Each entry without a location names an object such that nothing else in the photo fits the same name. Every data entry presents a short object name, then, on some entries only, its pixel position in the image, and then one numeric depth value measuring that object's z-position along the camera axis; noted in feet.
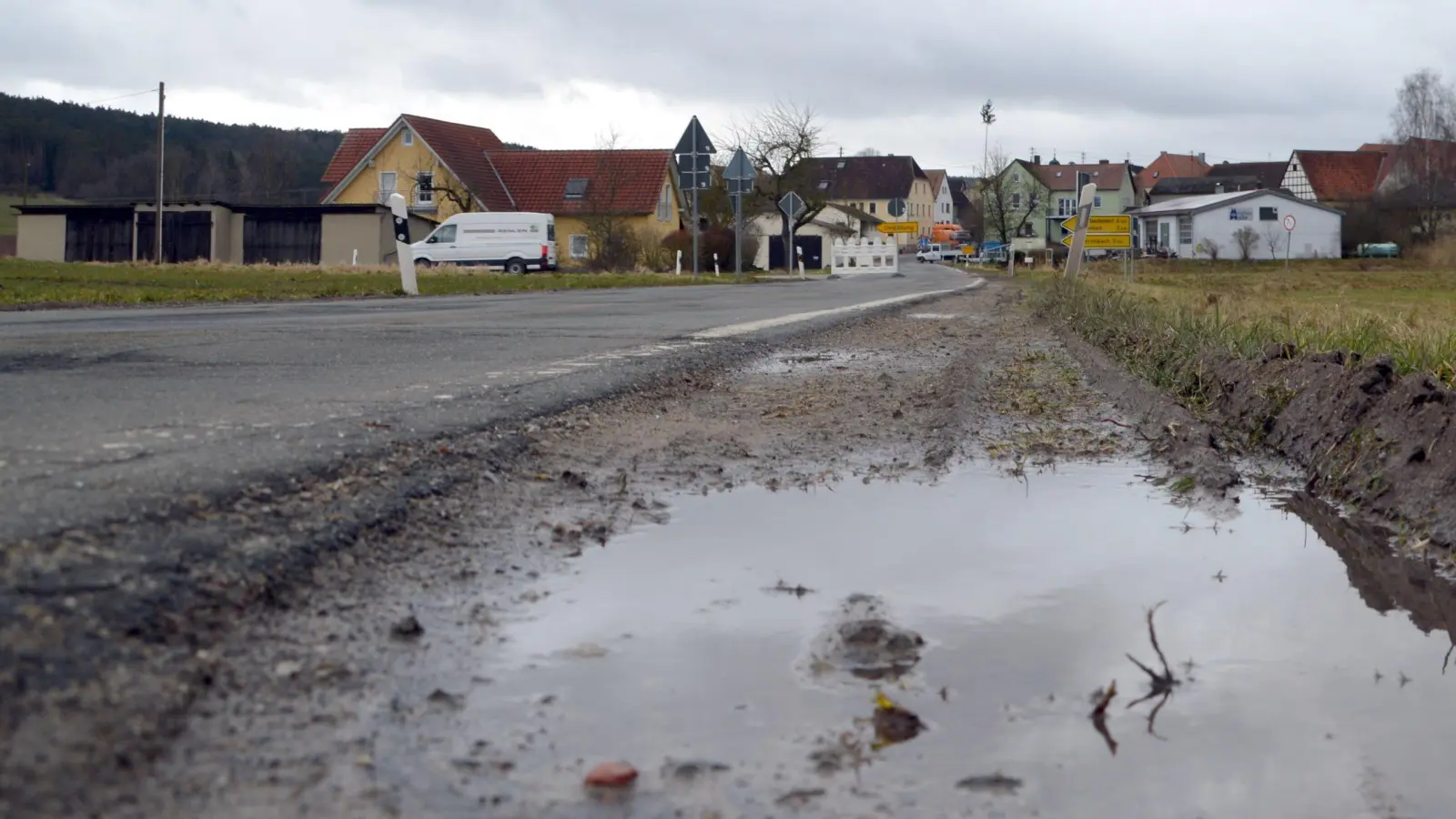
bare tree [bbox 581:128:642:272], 154.20
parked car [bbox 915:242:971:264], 346.74
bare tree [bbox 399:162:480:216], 200.85
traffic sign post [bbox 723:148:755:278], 121.19
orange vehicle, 455.22
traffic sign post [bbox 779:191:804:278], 137.18
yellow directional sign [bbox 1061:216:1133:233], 95.86
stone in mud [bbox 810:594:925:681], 9.67
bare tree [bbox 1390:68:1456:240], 310.65
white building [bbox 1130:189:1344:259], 277.64
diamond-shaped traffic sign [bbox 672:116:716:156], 116.16
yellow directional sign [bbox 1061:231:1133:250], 94.89
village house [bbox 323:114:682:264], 204.03
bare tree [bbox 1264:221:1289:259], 272.51
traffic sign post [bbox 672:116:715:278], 115.55
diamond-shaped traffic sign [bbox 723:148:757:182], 120.98
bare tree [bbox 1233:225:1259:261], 265.75
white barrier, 176.65
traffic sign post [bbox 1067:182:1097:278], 79.82
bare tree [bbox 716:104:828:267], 224.94
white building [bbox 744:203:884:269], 242.99
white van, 152.76
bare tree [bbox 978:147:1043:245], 322.96
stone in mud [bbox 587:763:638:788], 7.39
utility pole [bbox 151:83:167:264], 153.28
